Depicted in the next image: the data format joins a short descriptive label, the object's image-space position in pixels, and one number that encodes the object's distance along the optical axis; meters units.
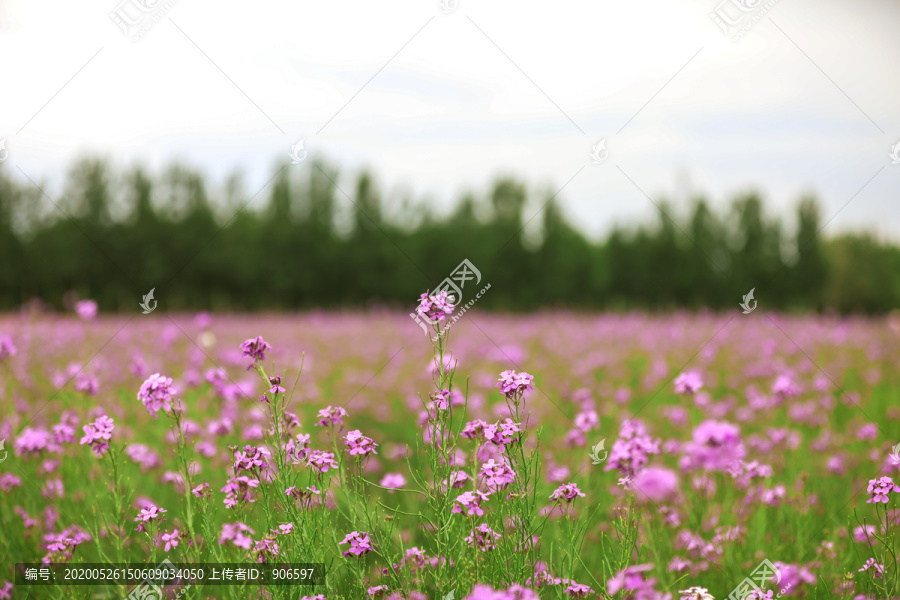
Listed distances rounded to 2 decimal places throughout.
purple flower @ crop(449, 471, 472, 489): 2.22
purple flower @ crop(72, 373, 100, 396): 3.09
